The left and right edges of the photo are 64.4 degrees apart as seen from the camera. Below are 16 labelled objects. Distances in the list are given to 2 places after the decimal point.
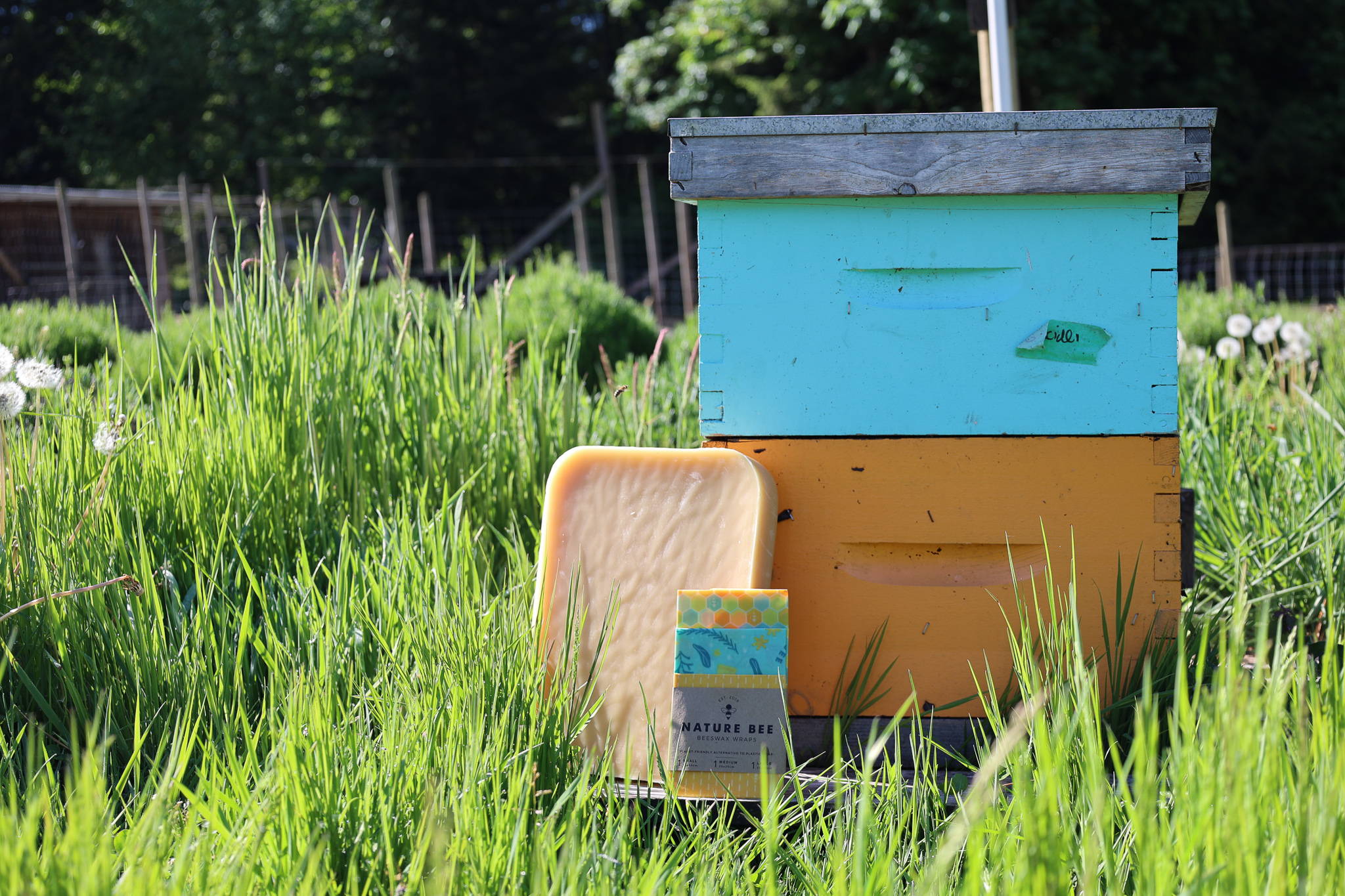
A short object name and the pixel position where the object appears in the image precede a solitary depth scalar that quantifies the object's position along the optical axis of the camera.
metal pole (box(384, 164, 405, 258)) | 10.19
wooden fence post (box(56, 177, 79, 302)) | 8.73
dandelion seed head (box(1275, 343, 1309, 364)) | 3.25
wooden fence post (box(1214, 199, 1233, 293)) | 10.15
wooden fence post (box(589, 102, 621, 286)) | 10.91
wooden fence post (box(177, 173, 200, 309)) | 8.63
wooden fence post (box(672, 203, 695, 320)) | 9.84
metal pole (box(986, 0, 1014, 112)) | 2.85
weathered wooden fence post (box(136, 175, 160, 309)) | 7.42
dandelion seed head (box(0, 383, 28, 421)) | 1.85
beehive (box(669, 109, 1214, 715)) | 1.84
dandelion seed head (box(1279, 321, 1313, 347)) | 3.42
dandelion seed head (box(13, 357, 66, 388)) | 2.01
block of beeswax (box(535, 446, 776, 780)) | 1.81
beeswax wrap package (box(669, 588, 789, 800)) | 1.66
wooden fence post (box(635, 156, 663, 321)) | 10.77
